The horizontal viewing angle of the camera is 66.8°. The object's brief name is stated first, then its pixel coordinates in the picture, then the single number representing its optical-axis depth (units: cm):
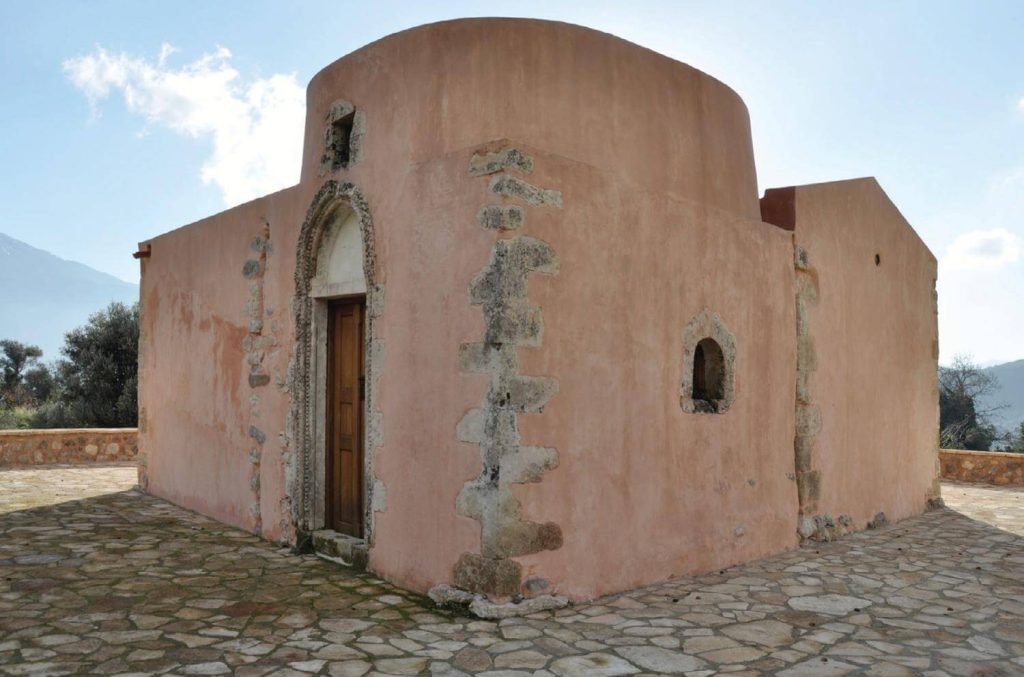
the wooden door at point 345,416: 589
